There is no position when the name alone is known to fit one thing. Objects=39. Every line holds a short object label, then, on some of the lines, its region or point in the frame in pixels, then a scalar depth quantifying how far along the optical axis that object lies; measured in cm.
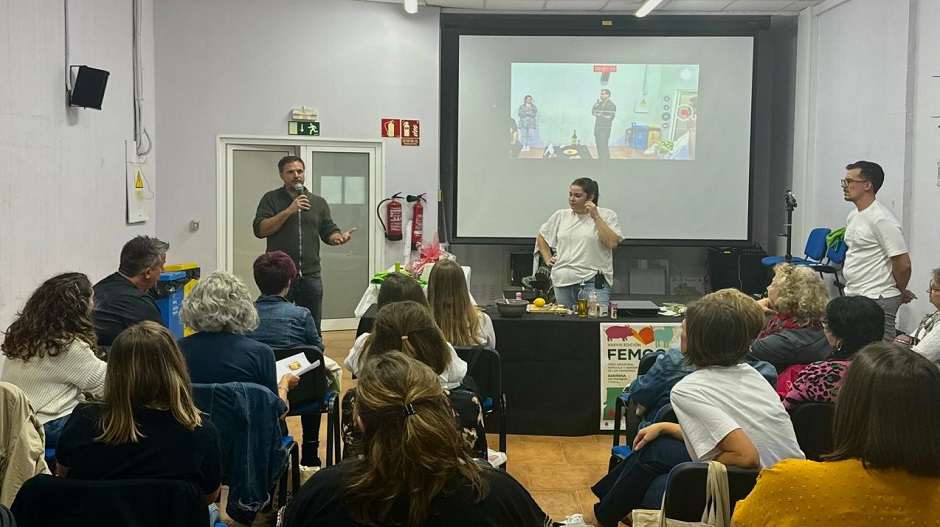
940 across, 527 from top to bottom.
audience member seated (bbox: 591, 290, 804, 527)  243
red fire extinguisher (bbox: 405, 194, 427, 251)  849
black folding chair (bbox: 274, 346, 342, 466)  358
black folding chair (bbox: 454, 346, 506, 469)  385
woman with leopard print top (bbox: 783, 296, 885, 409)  284
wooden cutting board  518
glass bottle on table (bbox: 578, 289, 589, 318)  507
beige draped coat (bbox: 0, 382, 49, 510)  250
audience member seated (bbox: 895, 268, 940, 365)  375
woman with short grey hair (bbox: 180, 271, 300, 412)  312
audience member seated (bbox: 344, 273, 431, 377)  380
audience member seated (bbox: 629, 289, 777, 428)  318
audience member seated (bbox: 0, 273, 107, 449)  303
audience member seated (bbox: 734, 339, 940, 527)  169
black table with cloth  492
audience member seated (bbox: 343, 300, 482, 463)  296
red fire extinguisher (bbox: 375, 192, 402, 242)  845
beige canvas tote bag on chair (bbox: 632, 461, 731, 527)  211
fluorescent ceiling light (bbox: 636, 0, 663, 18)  766
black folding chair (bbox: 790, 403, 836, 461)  280
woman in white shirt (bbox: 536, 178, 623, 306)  609
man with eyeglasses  526
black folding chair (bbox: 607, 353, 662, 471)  336
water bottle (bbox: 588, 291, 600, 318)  513
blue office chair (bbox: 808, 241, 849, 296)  713
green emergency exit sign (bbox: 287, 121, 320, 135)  827
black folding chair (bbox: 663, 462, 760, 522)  215
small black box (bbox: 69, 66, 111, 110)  584
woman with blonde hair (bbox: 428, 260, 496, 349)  407
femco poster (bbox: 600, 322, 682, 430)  488
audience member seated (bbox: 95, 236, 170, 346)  389
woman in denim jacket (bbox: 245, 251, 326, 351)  379
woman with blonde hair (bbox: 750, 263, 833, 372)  357
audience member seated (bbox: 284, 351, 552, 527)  161
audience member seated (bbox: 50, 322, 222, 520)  217
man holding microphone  584
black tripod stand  787
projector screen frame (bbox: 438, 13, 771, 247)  849
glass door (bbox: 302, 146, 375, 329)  846
